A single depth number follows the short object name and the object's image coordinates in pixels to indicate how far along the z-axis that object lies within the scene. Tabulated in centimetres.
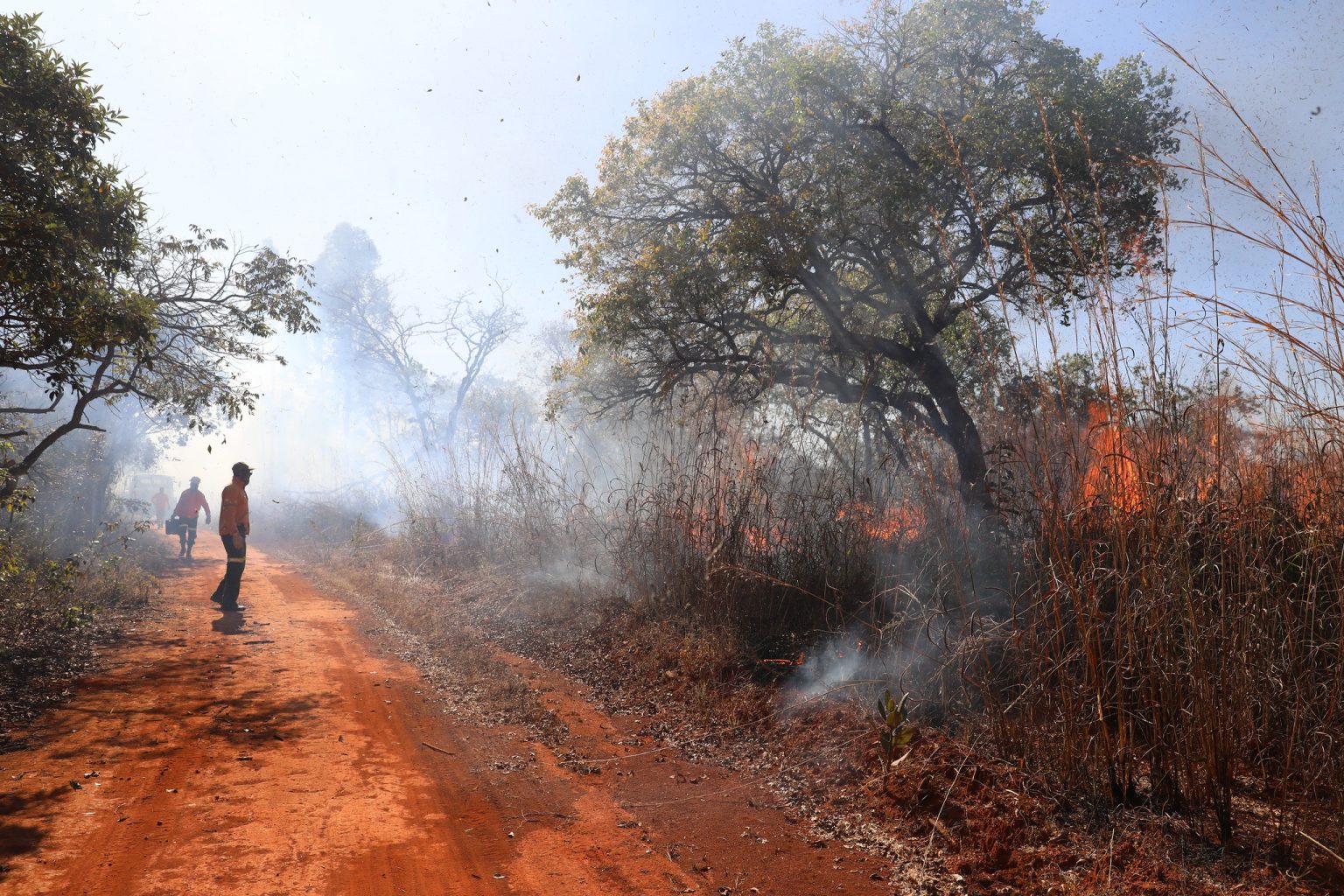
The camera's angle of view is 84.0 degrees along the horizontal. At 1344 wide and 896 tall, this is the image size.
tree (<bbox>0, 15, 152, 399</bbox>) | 470
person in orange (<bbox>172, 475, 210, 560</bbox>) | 1426
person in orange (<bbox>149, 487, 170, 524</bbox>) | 2103
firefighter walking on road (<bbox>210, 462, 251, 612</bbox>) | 863
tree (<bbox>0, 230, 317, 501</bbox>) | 798
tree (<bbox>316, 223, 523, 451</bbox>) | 3061
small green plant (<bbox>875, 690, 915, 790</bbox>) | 354
